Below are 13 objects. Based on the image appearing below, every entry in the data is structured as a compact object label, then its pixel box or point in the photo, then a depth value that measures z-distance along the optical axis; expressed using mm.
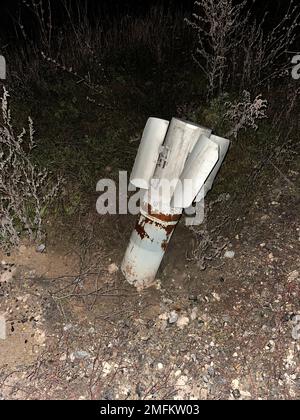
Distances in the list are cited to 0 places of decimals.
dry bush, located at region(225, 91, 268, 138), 2580
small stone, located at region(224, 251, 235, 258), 2510
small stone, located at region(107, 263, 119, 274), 2569
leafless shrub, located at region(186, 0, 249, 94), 2791
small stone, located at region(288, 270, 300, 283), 2328
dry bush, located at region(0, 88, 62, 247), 2510
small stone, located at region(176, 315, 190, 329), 2305
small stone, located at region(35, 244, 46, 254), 2631
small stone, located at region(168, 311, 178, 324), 2324
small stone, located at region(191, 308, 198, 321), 2324
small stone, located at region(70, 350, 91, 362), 2223
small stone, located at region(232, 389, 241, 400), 2041
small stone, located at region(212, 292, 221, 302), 2364
